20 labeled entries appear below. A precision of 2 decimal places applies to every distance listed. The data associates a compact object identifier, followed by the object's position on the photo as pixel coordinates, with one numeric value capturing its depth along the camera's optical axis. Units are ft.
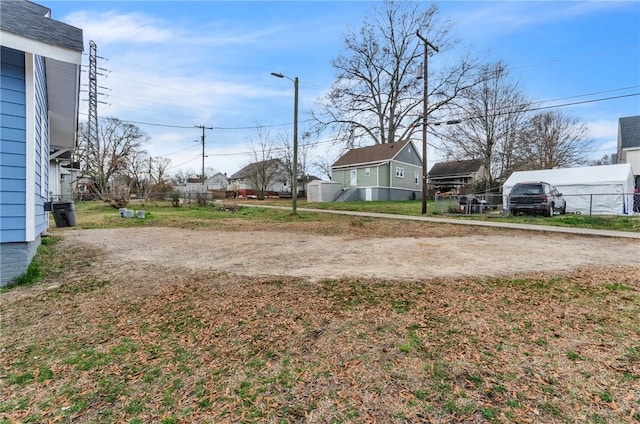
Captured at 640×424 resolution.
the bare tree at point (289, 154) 135.44
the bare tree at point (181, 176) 187.29
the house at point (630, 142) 82.02
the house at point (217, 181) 224.12
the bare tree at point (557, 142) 92.79
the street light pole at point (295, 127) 50.41
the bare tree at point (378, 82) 100.48
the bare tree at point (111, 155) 70.18
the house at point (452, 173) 128.16
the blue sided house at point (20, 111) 14.02
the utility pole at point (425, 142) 54.80
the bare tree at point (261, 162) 126.82
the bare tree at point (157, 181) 85.19
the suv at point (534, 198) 47.91
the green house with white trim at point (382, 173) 100.53
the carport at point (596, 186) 51.72
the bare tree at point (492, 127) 82.84
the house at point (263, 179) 127.34
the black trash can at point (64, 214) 38.63
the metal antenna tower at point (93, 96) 101.06
